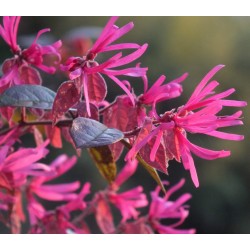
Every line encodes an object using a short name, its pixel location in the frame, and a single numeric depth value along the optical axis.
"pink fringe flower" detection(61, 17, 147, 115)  0.53
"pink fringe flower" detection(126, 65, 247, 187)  0.52
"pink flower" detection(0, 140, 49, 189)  0.60
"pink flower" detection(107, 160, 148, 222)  0.73
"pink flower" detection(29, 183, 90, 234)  0.69
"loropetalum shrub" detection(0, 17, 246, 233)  0.53
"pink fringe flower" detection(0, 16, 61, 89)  0.58
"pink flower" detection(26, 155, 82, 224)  0.70
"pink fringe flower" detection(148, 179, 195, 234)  0.72
